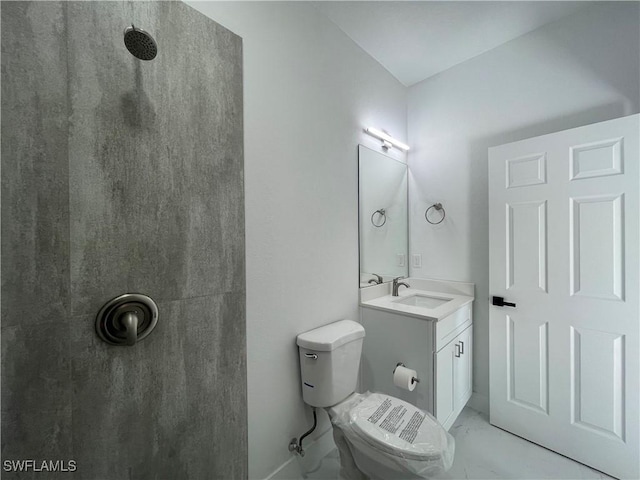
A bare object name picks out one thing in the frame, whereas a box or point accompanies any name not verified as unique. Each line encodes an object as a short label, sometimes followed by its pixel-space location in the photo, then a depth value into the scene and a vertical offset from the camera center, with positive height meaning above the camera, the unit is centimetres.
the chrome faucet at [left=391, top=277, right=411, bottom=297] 202 -38
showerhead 74 +59
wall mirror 186 +17
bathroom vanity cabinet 147 -73
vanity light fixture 190 +79
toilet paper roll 143 -78
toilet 102 -83
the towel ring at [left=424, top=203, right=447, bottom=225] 213 +24
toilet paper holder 145 -79
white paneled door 134 -32
